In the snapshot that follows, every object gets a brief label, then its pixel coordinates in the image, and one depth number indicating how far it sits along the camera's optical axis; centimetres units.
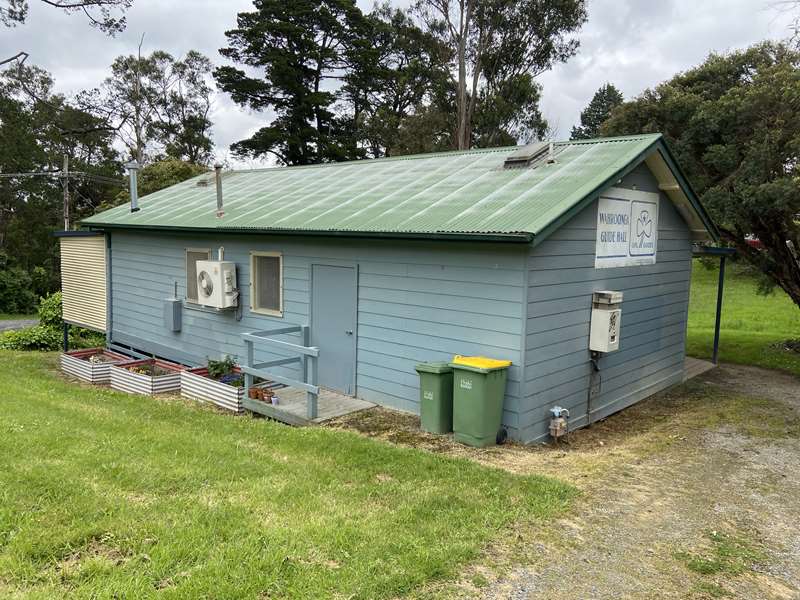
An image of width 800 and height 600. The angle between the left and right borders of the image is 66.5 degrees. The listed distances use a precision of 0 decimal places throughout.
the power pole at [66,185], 3181
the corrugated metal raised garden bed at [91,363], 1126
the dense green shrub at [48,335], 1680
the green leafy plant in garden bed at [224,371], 979
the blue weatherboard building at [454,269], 688
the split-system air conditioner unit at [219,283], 1002
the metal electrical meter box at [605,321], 765
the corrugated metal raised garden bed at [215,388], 866
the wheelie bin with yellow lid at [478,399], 644
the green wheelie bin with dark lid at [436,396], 686
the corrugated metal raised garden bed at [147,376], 995
